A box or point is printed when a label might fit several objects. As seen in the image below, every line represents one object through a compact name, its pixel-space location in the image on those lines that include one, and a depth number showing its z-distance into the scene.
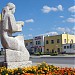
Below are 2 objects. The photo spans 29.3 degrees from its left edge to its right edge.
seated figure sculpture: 6.17
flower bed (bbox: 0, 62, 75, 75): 4.69
